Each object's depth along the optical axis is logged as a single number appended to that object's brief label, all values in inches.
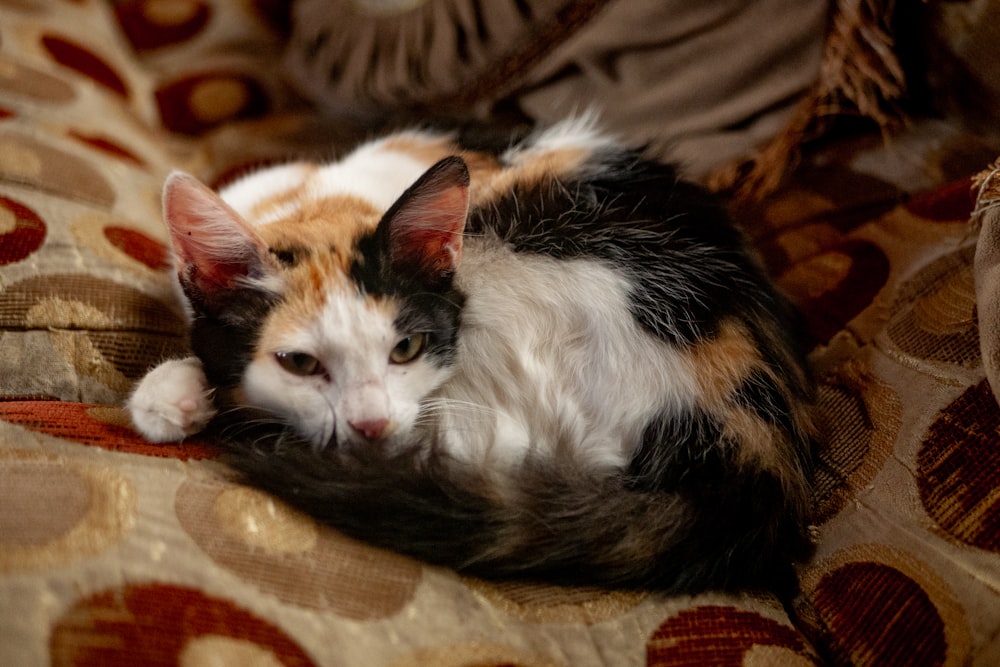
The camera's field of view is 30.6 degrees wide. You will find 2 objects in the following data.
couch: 26.2
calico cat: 27.4
